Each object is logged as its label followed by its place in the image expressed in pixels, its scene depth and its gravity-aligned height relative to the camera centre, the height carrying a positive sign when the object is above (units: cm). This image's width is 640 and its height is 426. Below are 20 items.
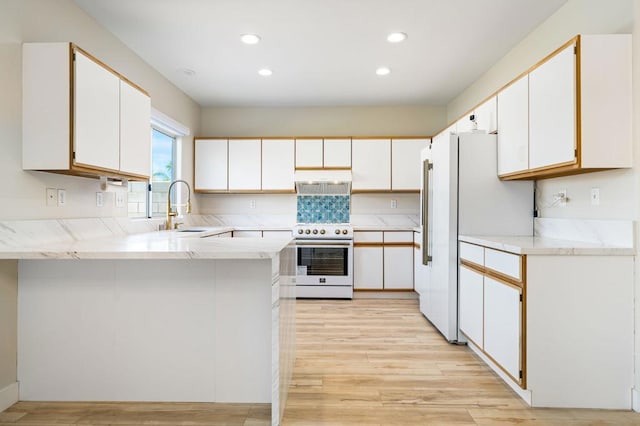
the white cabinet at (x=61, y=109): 206 +61
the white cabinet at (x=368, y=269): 457 -69
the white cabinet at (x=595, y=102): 200 +64
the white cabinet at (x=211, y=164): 485 +67
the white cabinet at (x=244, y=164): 483 +67
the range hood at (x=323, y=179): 473 +46
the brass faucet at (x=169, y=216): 371 -3
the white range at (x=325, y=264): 451 -62
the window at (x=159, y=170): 368 +52
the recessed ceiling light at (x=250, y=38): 303 +150
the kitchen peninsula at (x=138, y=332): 197 -65
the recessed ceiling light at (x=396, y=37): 301 +150
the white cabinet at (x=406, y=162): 476 +69
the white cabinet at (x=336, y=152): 480 +82
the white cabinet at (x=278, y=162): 482 +69
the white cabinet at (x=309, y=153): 481 +81
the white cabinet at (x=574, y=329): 198 -63
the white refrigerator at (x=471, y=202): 288 +10
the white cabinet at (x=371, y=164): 477 +67
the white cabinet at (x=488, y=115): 296 +86
